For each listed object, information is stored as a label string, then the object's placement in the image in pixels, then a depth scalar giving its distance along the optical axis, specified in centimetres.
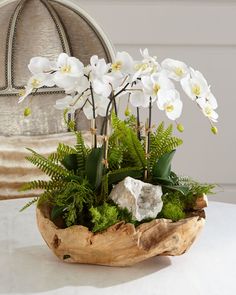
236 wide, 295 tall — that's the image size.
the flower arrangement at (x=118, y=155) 219
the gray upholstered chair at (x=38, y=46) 373
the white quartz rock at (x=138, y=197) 223
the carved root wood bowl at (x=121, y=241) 217
